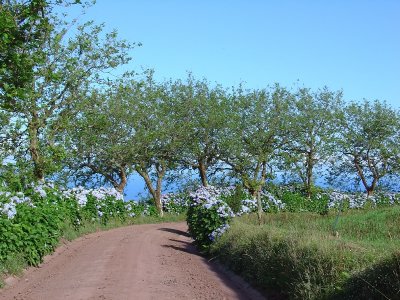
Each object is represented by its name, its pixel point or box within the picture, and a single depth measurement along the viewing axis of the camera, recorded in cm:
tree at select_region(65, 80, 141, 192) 2769
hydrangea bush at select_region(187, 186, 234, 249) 1604
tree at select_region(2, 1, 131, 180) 2014
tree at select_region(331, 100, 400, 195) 4172
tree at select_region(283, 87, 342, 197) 3934
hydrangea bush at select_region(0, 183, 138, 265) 1109
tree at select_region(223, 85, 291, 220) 3578
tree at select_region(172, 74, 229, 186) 3509
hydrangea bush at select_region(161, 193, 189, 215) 3716
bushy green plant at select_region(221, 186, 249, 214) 2044
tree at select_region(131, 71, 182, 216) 3216
